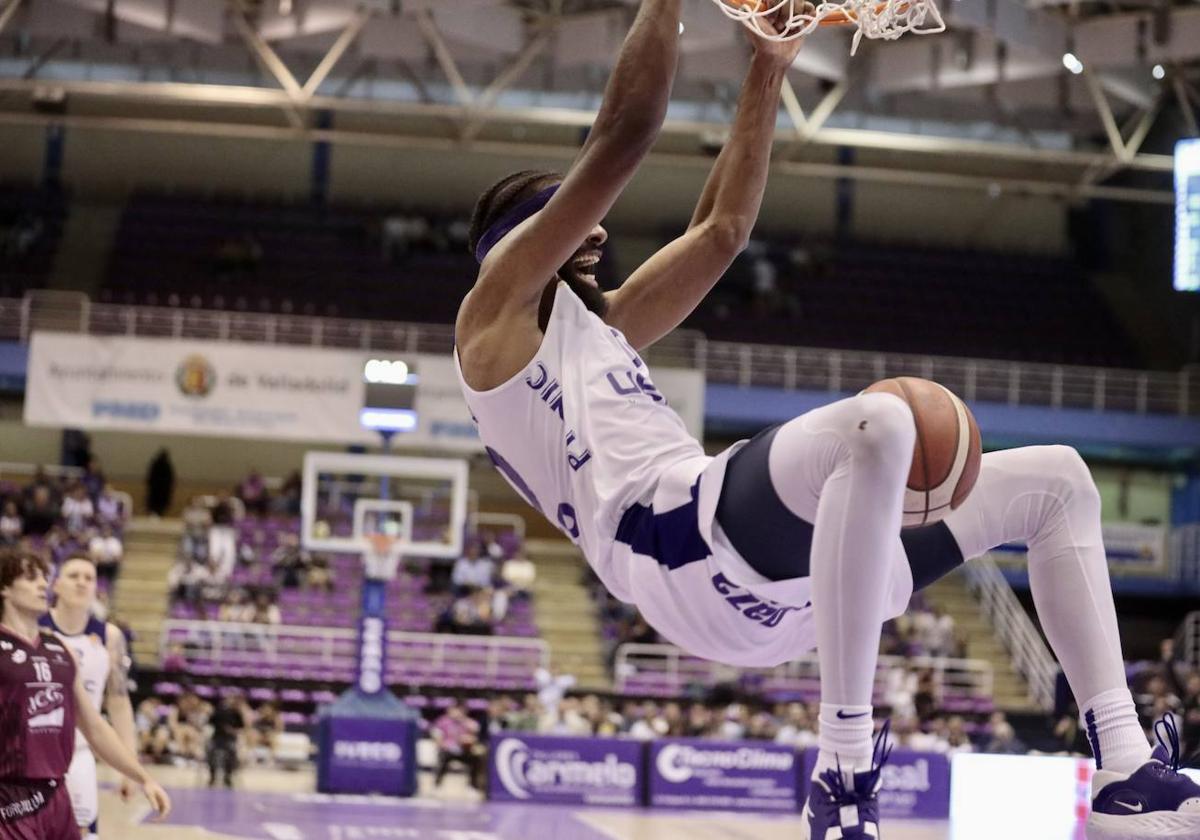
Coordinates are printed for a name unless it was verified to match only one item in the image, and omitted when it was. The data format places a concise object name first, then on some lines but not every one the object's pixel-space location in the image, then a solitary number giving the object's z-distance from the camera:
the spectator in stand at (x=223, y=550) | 20.59
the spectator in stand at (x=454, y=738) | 16.56
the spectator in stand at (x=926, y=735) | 16.98
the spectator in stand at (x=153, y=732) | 16.73
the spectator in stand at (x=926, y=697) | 17.98
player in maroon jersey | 5.09
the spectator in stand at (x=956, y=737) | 17.12
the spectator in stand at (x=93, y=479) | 22.12
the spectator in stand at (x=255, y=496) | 22.67
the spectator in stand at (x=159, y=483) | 25.08
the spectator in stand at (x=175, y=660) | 18.55
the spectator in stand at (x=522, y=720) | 16.30
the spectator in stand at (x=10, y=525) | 20.00
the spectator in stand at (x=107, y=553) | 20.39
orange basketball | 2.74
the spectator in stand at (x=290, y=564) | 21.12
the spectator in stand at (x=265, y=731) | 16.98
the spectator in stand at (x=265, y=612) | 19.81
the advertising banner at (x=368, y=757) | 15.22
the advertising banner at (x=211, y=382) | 20.38
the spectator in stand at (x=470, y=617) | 20.28
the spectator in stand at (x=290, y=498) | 22.75
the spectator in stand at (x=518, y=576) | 21.48
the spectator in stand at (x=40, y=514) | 21.03
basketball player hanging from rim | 2.60
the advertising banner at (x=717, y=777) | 15.36
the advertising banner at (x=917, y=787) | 15.26
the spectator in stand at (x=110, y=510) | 21.42
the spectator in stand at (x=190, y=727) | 16.61
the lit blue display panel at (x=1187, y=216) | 19.08
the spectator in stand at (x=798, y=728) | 17.19
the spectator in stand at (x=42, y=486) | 21.48
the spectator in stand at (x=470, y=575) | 21.12
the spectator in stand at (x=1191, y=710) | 15.04
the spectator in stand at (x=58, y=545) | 19.69
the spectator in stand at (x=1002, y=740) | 17.12
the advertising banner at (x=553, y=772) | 15.15
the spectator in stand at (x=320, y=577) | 21.30
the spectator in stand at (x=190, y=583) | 20.39
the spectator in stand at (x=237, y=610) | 19.77
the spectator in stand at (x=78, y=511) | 21.02
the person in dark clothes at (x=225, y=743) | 15.59
